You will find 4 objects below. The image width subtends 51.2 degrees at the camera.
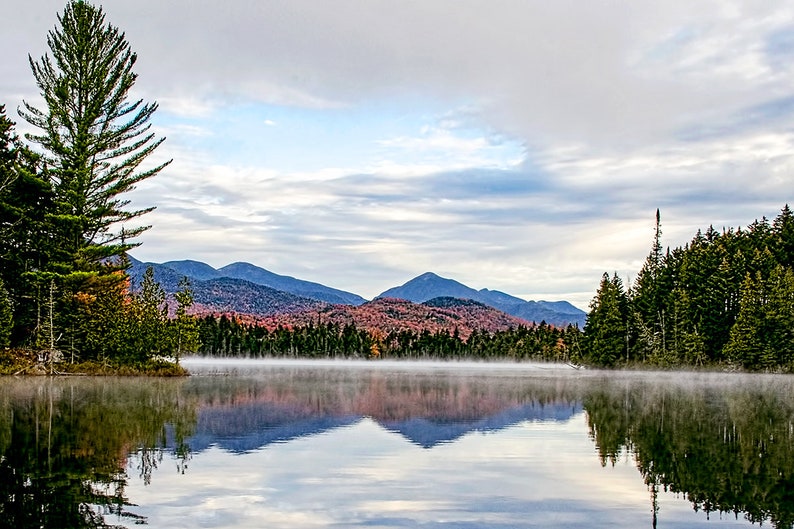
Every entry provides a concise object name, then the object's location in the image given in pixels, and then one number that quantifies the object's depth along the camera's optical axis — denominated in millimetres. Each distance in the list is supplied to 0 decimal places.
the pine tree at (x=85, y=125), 57219
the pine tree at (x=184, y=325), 63094
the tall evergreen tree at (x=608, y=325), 98875
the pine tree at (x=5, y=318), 52969
